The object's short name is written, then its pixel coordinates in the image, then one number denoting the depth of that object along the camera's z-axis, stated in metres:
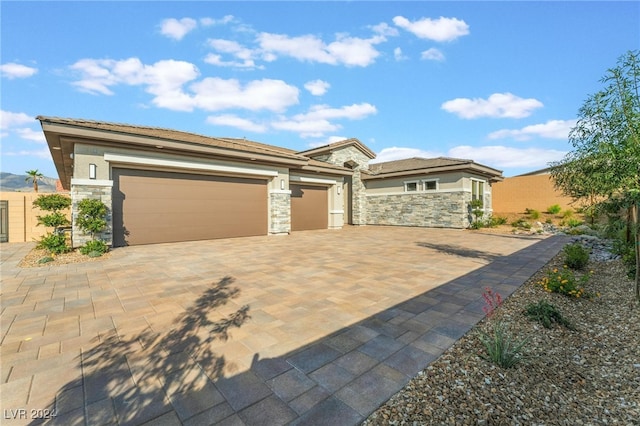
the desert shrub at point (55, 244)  7.19
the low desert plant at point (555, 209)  17.97
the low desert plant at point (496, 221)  15.59
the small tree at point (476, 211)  14.96
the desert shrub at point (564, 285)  4.35
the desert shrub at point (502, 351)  2.41
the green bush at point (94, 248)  7.18
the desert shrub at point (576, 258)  5.98
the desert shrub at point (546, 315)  3.35
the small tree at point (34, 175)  18.69
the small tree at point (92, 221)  7.27
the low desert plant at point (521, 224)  14.51
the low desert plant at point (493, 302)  3.42
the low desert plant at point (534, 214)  17.83
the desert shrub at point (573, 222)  14.47
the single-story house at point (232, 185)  8.09
